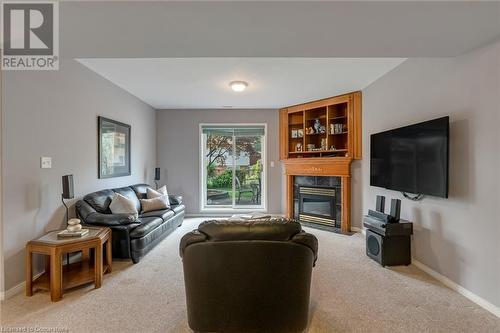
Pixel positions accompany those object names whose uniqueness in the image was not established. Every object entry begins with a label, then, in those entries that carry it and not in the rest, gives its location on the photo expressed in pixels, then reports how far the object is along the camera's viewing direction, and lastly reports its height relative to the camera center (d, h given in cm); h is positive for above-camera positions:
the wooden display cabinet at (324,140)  466 +52
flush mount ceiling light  396 +126
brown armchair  165 -73
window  610 -7
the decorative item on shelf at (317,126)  525 +81
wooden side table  231 -95
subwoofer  311 -105
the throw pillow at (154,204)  427 -66
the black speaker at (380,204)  346 -54
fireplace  486 -72
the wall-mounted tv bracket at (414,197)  307 -40
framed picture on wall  382 +29
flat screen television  258 +8
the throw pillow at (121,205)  356 -57
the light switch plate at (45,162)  275 +4
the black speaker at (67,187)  280 -24
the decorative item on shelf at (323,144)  514 +43
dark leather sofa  312 -78
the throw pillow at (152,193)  458 -52
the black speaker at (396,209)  313 -55
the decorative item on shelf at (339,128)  491 +71
